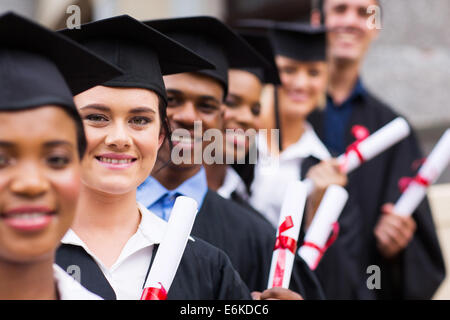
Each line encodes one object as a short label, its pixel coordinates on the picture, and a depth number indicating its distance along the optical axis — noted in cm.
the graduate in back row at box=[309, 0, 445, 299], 441
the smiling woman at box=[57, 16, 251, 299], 283
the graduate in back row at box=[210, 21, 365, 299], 369
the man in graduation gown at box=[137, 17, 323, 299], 316
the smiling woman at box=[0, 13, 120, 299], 255
